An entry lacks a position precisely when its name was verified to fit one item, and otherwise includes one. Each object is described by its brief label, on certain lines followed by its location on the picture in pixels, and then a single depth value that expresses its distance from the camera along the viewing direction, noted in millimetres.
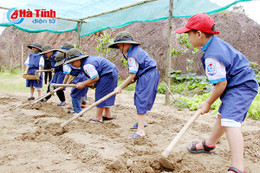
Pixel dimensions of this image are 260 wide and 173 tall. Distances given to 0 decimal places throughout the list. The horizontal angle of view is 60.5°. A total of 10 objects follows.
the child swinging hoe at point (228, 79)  1832
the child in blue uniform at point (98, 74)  3453
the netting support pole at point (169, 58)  4918
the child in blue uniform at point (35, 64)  5780
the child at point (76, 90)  4195
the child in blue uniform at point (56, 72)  5078
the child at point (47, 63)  5935
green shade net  4723
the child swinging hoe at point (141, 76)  3012
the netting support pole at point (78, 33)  7541
